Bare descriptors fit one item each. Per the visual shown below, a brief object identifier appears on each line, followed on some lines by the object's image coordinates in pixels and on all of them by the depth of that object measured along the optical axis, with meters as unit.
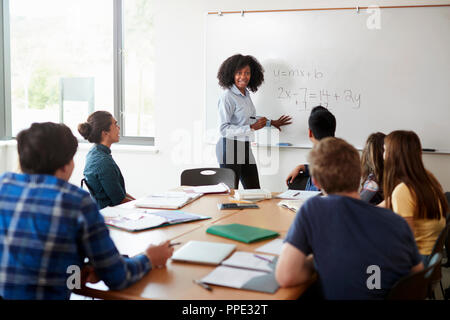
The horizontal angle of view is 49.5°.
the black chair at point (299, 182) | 3.63
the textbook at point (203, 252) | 1.84
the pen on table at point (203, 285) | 1.58
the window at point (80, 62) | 4.98
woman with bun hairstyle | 3.04
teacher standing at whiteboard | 4.08
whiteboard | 4.02
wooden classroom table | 1.56
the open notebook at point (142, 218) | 2.36
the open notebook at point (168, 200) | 2.83
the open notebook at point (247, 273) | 1.61
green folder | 2.13
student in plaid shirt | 1.52
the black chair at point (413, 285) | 1.51
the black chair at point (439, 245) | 1.96
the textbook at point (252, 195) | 3.08
